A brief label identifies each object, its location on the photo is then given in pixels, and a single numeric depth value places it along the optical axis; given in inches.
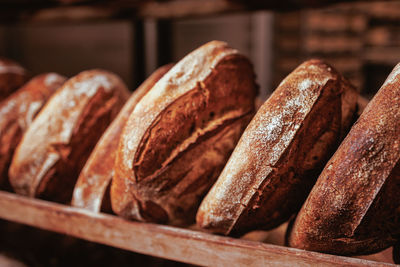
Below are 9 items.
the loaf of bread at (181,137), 37.5
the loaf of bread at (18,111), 53.9
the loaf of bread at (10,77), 61.8
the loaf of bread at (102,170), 43.4
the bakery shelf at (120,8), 50.1
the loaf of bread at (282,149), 32.8
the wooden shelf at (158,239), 31.3
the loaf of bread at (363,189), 28.8
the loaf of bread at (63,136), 47.9
